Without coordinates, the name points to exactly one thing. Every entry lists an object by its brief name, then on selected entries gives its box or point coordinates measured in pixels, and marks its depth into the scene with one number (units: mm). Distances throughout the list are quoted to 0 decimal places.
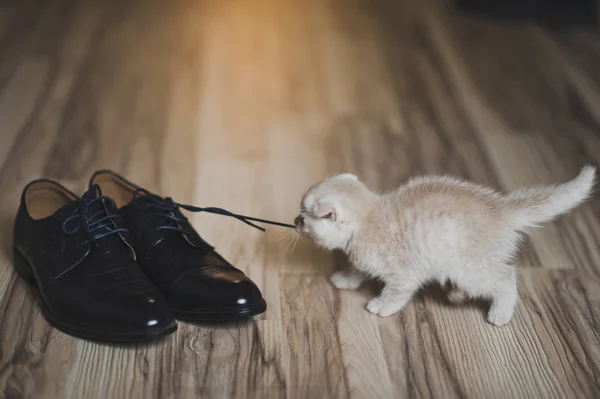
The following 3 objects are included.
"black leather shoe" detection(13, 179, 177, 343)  1387
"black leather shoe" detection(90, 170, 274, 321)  1458
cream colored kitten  1479
